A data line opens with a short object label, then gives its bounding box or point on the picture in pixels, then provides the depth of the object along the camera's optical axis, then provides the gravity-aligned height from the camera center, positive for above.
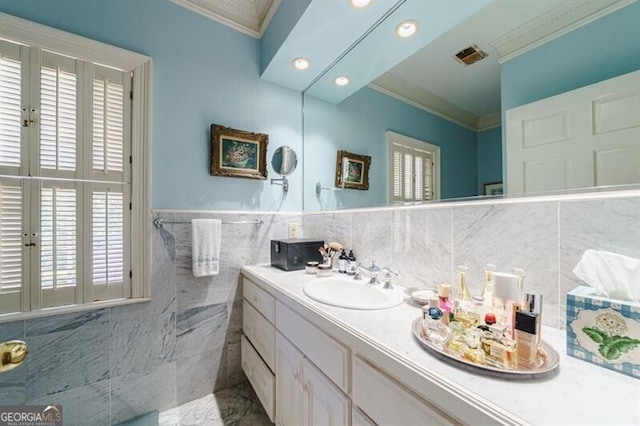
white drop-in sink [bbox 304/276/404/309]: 0.89 -0.33
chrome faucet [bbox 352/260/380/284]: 1.14 -0.29
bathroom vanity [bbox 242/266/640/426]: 0.40 -0.33
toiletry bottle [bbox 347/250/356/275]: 1.34 -0.26
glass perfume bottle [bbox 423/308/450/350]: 0.60 -0.30
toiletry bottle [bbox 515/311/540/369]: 0.50 -0.26
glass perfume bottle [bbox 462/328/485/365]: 0.52 -0.30
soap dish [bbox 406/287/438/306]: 0.88 -0.30
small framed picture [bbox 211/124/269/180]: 1.58 +0.42
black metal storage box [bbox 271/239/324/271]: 1.48 -0.24
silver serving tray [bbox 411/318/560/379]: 0.47 -0.30
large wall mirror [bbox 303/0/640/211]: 0.69 +0.49
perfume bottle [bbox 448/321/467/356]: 0.55 -0.29
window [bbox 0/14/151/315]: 1.12 +0.22
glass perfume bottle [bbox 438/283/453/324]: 0.68 -0.26
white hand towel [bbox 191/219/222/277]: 1.44 -0.19
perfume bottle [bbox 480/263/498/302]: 0.71 -0.22
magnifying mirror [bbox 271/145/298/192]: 1.82 +0.39
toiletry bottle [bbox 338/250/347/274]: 1.38 -0.28
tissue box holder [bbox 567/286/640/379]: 0.48 -0.24
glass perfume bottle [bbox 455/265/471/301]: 0.83 -0.25
